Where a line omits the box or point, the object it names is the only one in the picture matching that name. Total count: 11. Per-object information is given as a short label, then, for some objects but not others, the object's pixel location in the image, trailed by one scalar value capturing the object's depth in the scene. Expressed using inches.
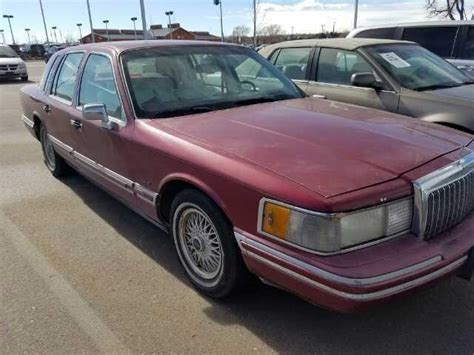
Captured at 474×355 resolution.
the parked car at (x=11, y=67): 764.0
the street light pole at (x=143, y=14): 1011.3
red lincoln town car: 89.6
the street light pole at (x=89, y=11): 1804.6
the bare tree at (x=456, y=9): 839.1
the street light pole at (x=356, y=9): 986.6
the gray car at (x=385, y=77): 201.8
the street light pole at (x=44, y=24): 2331.9
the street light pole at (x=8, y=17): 2842.0
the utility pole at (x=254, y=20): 1276.1
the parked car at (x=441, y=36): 307.9
